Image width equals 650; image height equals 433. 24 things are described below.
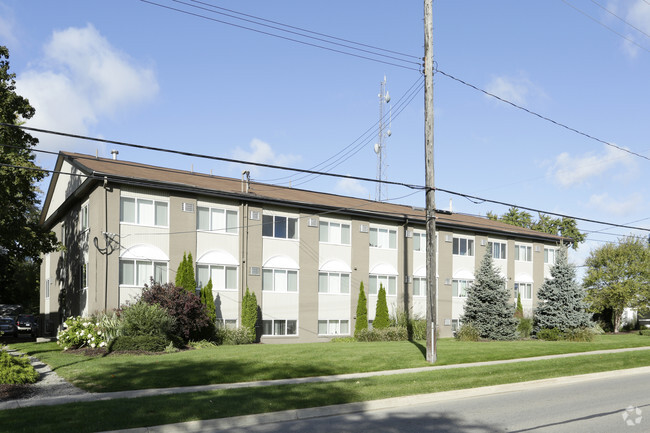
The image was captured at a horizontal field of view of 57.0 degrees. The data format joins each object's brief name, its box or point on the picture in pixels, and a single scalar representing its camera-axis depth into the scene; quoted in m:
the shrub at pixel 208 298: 27.08
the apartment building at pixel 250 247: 26.31
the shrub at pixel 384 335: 29.70
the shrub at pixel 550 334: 30.64
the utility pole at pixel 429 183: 18.30
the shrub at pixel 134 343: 20.98
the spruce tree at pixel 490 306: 30.94
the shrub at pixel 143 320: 21.45
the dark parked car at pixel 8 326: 41.47
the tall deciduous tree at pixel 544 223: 70.62
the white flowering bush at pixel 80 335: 21.42
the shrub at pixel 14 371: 13.86
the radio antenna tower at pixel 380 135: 42.25
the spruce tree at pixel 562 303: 32.00
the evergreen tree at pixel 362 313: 33.44
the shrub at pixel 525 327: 34.03
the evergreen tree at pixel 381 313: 33.53
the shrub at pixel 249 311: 28.61
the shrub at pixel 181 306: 23.30
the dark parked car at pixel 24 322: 49.66
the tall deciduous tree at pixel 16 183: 27.52
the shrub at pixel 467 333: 29.42
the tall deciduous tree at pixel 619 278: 44.78
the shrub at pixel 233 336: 26.53
